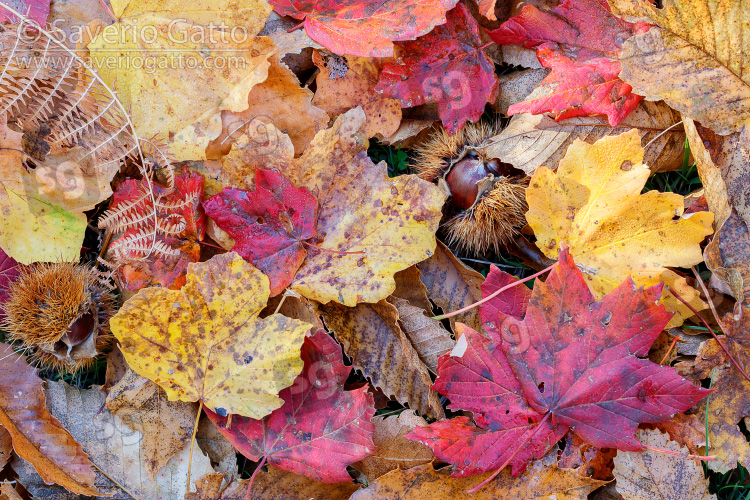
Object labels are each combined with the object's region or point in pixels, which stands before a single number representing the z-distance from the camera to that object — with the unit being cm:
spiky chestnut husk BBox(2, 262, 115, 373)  64
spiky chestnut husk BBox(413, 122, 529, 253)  66
